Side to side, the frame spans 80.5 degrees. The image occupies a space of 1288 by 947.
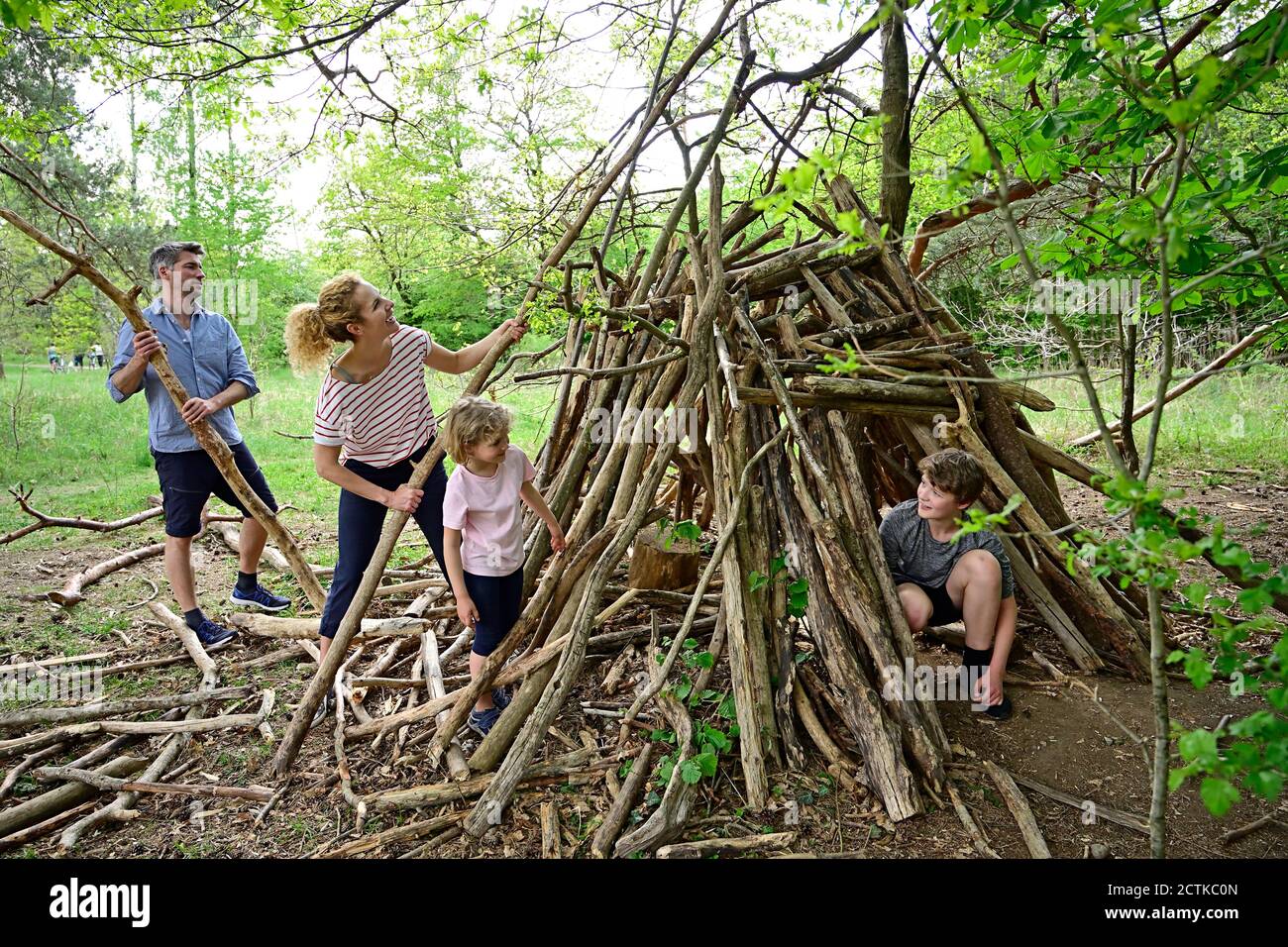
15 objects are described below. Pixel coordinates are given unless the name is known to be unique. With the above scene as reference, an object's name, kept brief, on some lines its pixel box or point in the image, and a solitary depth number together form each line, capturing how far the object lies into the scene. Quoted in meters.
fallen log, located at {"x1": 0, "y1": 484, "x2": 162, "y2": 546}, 4.51
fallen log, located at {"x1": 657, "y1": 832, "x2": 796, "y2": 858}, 2.26
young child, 2.74
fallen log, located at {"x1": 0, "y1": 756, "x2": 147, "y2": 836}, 2.65
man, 3.52
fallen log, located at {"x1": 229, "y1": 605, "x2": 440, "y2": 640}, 3.89
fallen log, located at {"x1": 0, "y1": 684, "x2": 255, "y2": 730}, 3.21
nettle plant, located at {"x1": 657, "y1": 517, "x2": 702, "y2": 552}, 3.13
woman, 2.86
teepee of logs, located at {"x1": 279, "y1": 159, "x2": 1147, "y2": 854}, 2.63
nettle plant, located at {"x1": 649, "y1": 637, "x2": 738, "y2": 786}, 2.47
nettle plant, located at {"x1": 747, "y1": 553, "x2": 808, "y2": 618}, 2.79
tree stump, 3.49
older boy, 2.80
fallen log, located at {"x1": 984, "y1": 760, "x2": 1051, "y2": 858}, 2.24
